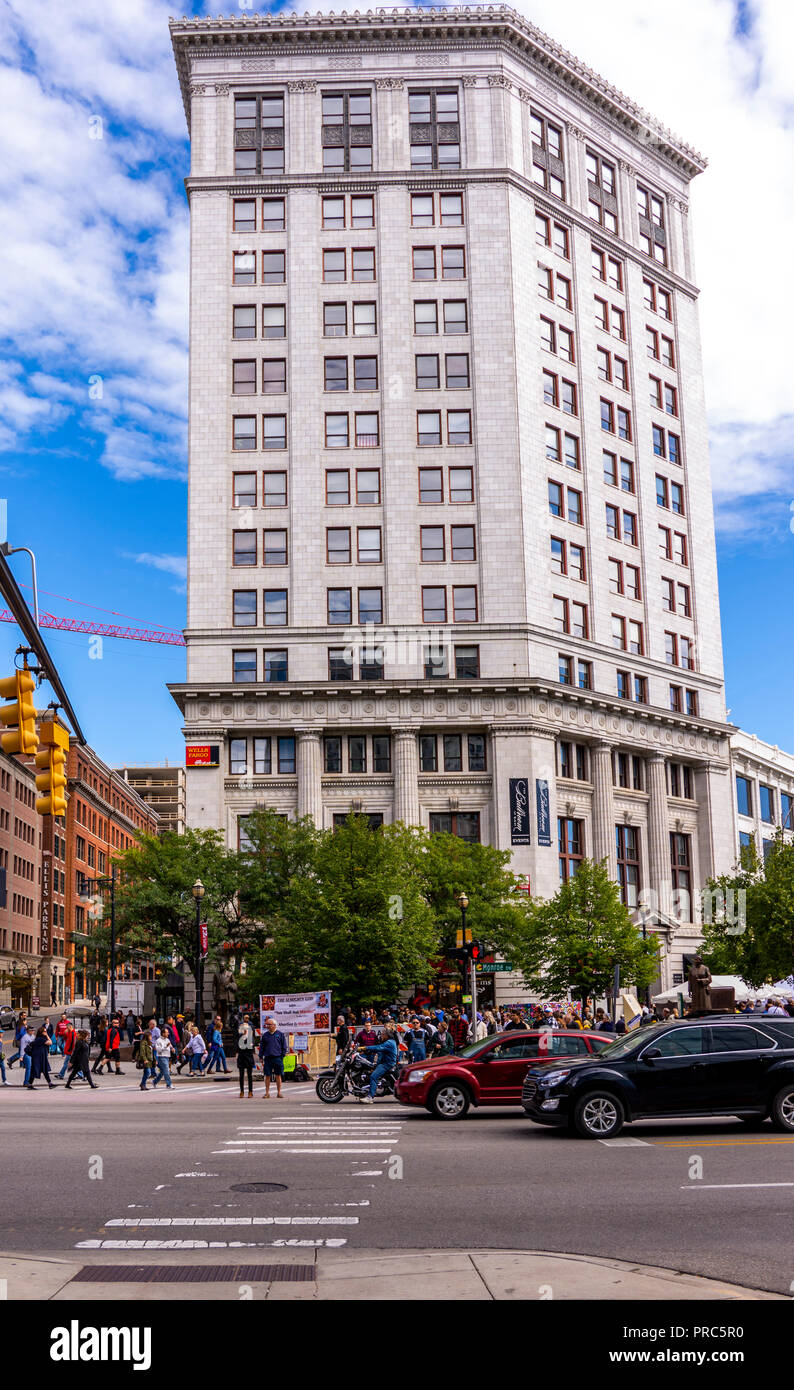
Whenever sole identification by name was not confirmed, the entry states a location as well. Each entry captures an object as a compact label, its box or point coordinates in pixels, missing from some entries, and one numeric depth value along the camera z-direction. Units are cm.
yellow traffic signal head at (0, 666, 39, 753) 1677
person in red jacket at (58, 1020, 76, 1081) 4211
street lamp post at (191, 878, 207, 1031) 4169
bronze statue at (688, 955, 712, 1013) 3881
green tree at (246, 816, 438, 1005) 4369
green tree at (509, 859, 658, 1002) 4816
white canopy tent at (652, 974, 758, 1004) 4394
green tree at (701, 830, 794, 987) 5128
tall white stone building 6119
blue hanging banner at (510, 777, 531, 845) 5959
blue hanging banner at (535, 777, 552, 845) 6028
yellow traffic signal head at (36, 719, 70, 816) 1884
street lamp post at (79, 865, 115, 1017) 5724
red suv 2406
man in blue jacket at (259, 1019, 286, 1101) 3052
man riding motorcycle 2767
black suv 1934
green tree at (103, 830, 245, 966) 5150
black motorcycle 2802
